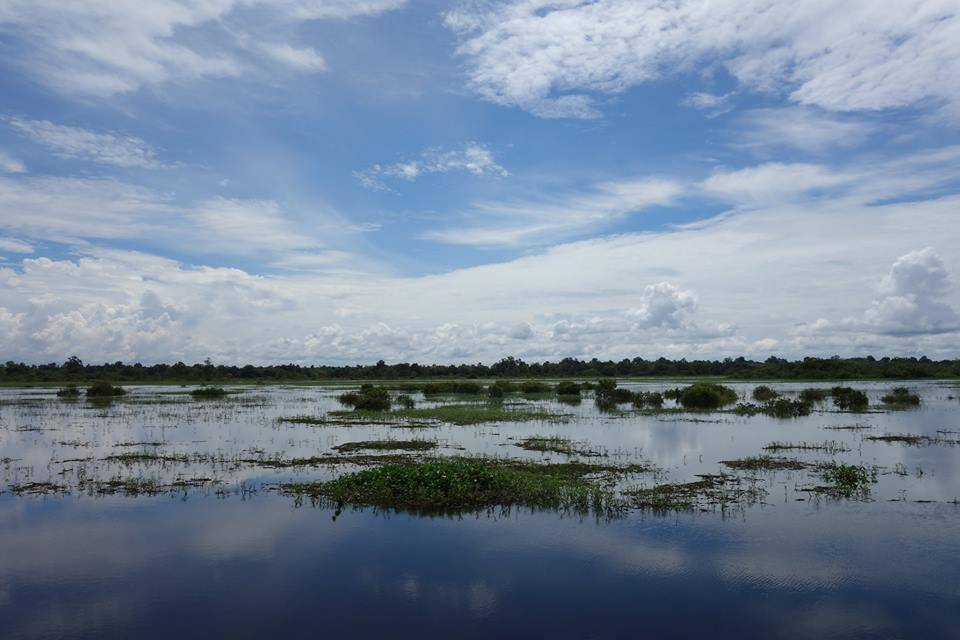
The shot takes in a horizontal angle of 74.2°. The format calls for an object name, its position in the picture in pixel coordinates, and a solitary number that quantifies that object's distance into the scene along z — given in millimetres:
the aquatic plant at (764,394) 46219
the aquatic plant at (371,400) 39906
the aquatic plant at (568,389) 54250
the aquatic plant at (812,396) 43138
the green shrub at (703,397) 41469
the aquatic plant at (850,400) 39406
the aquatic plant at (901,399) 41250
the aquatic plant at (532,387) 57844
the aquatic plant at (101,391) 52938
